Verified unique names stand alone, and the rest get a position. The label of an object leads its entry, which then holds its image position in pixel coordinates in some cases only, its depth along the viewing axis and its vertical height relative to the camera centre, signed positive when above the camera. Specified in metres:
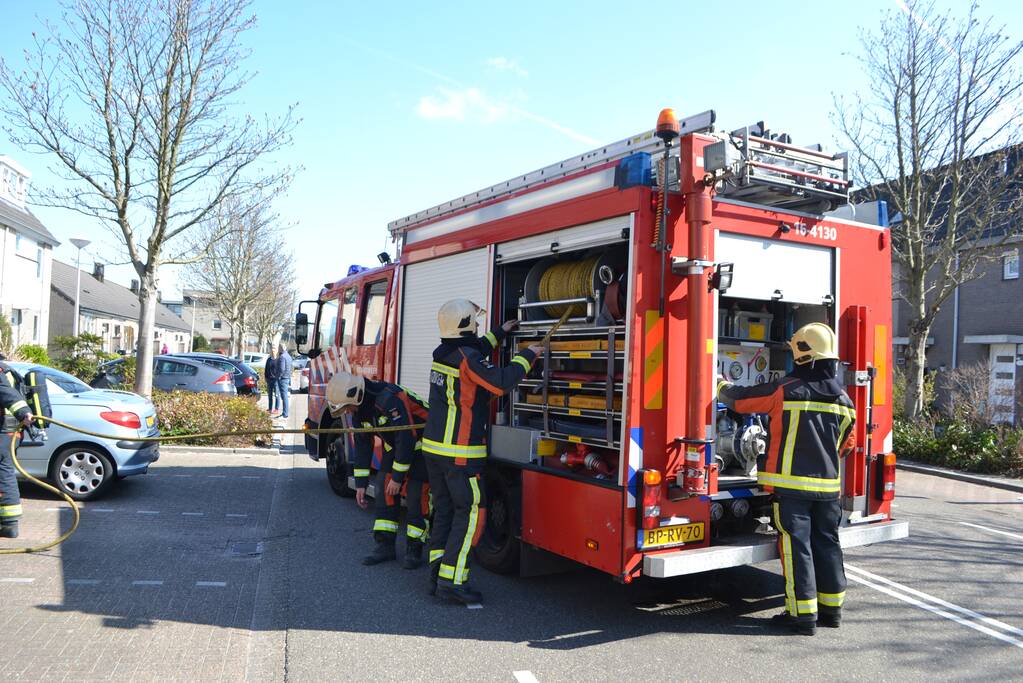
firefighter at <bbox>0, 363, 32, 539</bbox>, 6.43 -0.69
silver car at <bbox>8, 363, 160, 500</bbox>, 8.00 -0.79
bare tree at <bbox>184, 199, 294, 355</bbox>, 31.53 +4.38
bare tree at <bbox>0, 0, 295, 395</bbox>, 12.45 +3.93
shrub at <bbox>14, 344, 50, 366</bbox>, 18.59 +0.43
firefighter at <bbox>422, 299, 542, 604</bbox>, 5.19 -0.29
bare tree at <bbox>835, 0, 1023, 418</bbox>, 12.80 +3.86
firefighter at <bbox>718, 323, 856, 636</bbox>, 4.68 -0.44
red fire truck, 4.49 +0.43
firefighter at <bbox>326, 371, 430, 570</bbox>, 5.94 -0.57
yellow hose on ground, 5.82 -0.71
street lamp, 22.26 +3.74
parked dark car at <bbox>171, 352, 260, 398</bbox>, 18.31 +0.10
